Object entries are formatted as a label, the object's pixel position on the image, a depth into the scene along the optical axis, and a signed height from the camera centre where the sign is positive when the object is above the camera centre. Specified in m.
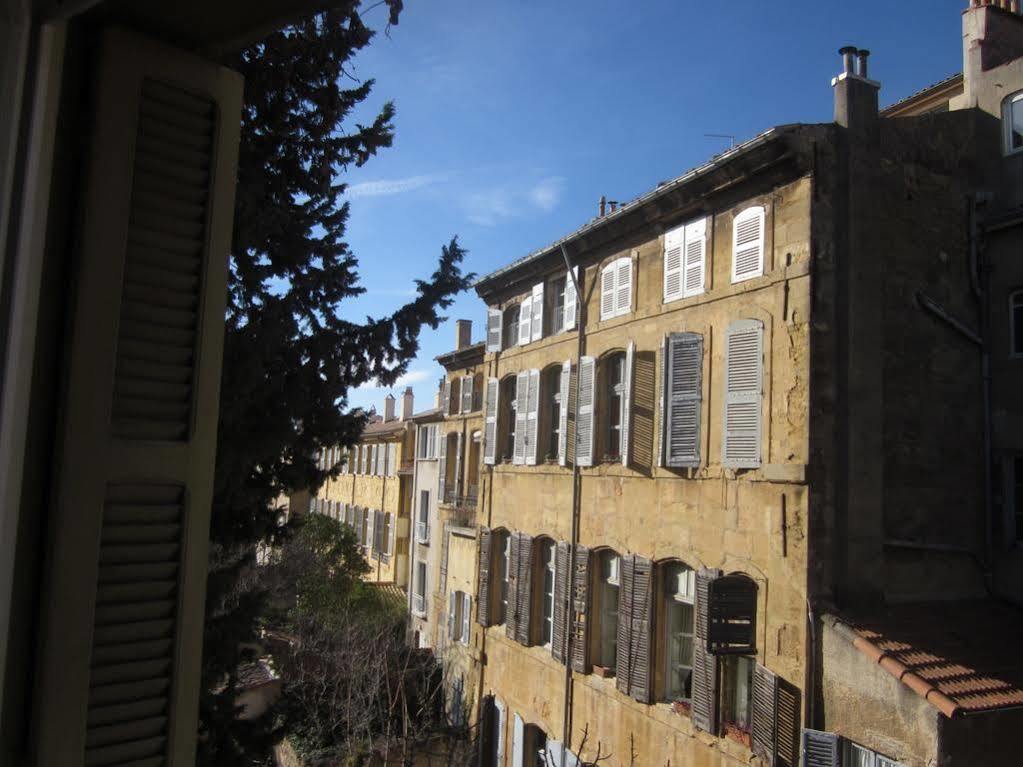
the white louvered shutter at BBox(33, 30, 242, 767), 2.01 +0.10
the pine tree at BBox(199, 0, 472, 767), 5.80 +1.06
